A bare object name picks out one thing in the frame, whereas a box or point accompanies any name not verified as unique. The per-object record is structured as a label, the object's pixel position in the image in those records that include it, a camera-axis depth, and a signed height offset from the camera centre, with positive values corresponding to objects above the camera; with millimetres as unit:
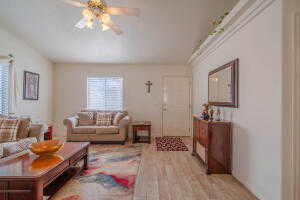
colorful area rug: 1607 -1194
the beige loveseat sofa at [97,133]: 3442 -889
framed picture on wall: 3260 +376
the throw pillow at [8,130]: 2202 -533
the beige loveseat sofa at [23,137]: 1957 -693
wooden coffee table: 1220 -746
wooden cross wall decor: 4261 +527
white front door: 4289 -236
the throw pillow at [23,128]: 2340 -534
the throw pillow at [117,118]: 3730 -518
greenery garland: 2163 +1357
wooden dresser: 2092 -753
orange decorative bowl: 1536 -587
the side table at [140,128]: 3625 -783
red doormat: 3209 -1179
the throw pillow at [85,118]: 3788 -550
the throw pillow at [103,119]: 3745 -553
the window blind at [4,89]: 2829 +236
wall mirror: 2029 +290
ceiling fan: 1710 +1236
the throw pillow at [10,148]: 1922 -759
